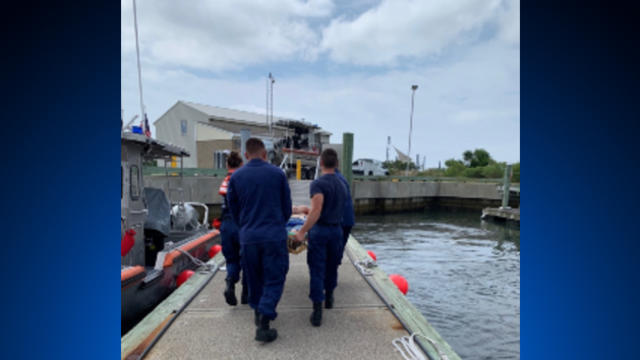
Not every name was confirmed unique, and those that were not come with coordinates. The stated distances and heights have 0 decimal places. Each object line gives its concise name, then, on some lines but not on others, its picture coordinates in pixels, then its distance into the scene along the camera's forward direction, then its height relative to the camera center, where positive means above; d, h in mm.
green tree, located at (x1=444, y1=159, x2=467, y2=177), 39162 +628
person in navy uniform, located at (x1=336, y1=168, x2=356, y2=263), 4489 -566
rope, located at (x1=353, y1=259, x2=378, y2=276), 5472 -1502
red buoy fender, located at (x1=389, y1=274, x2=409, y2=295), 5844 -1809
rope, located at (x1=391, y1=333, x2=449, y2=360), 2924 -1502
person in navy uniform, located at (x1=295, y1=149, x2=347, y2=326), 3592 -559
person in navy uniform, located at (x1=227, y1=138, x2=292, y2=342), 3223 -524
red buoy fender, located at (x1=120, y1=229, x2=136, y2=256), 5324 -1008
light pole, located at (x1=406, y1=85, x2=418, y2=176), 33438 +8335
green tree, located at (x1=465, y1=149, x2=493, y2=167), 47188 +2393
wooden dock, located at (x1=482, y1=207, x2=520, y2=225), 19141 -2241
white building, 26375 +3979
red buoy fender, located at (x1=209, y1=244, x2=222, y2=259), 7570 -1627
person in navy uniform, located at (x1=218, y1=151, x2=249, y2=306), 4078 -926
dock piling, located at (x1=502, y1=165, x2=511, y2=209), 21391 -769
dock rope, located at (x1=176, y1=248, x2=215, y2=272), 5609 -1490
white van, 32344 +700
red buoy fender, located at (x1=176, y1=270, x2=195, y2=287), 6217 -1816
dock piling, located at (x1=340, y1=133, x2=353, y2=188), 13453 +818
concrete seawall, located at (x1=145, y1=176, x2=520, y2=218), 24978 -1573
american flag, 6168 +836
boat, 5160 -1245
